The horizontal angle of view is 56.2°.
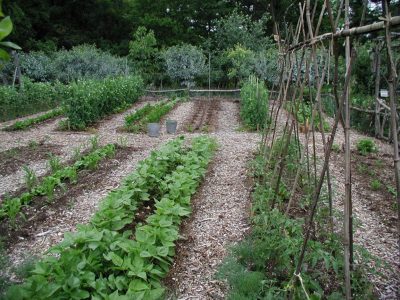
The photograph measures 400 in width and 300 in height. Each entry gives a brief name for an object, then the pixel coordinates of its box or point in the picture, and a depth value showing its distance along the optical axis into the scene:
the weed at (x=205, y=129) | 9.77
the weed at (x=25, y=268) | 2.78
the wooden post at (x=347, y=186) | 2.18
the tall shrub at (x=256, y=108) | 9.62
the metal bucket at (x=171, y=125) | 9.38
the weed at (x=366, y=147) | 7.17
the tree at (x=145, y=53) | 22.34
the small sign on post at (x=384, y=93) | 7.29
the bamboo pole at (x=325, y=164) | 2.16
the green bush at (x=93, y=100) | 9.60
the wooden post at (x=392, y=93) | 1.89
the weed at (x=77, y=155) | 6.32
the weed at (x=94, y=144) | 7.02
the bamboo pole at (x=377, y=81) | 8.35
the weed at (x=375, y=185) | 5.04
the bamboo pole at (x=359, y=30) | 1.86
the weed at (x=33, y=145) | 7.41
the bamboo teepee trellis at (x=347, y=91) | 1.93
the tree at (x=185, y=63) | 19.70
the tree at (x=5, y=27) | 1.01
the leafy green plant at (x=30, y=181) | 4.74
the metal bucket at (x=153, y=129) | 8.89
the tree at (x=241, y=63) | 18.91
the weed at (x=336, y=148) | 7.29
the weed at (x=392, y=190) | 4.86
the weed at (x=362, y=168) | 5.89
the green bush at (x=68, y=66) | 19.92
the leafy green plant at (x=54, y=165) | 5.57
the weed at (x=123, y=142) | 7.50
